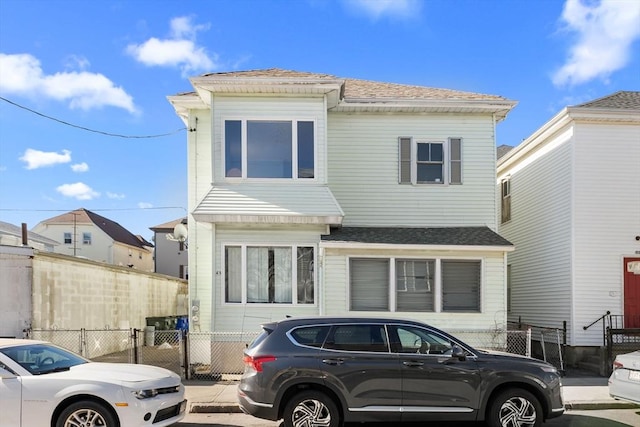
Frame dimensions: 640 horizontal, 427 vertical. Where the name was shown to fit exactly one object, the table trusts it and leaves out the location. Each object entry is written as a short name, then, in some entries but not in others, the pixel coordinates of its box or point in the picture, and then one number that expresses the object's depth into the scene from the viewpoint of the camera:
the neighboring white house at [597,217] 12.18
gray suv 6.41
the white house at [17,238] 25.70
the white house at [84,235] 43.38
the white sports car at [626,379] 7.36
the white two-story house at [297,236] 11.23
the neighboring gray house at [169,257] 43.14
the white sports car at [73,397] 5.85
